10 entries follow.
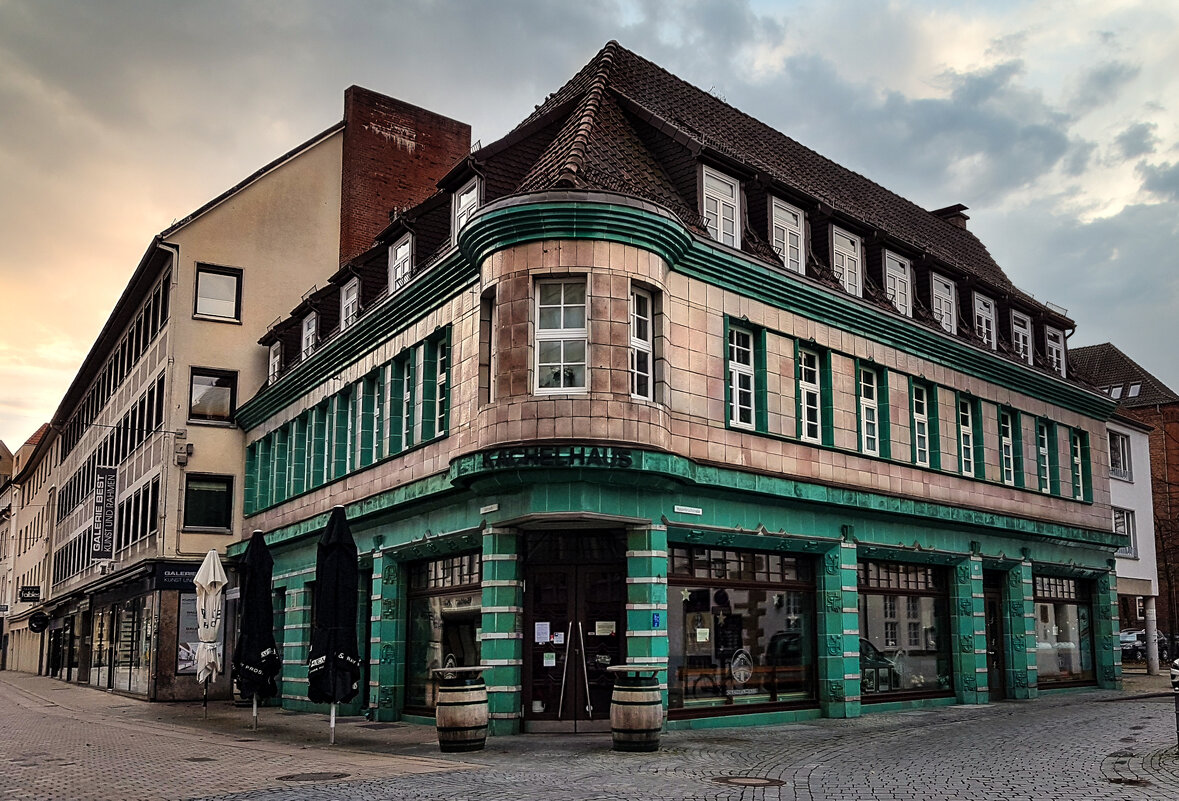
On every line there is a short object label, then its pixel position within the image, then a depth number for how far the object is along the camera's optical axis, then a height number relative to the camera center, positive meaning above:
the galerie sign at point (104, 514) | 42.69 +3.03
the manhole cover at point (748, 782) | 12.92 -2.06
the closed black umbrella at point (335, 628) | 18.34 -0.49
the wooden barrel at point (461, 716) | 15.70 -1.59
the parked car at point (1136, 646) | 52.25 -2.30
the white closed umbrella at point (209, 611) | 24.28 -0.29
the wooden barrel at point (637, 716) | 15.42 -1.58
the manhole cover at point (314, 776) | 13.45 -2.06
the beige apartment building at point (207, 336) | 34.19 +8.00
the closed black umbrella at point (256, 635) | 22.61 -0.74
